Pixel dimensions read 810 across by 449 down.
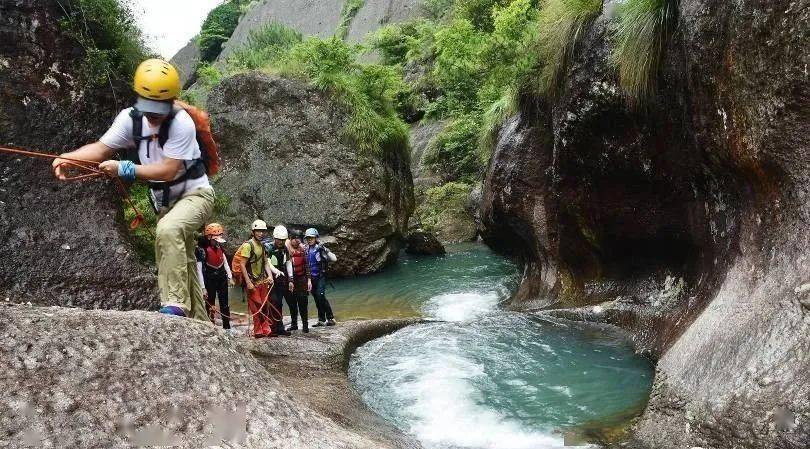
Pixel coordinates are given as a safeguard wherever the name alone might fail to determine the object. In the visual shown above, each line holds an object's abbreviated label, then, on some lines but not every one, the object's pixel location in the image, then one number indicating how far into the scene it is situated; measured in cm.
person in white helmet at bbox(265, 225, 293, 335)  828
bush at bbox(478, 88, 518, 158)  1260
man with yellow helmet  373
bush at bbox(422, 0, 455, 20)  3407
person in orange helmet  777
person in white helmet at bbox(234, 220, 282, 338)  793
